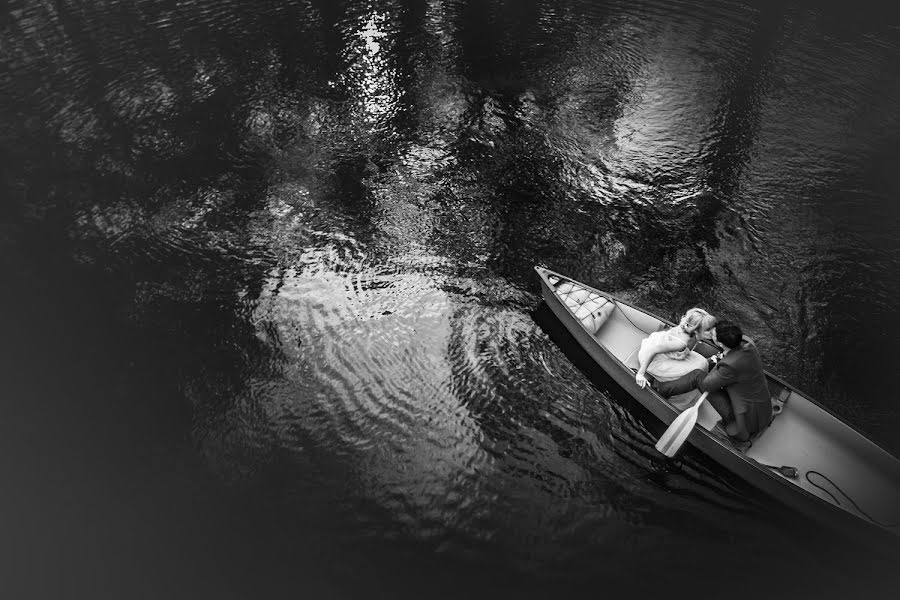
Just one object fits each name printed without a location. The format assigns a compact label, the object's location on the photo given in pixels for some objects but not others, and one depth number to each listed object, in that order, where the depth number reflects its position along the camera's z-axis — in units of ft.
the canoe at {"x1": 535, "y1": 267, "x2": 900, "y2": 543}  19.29
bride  22.24
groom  20.58
